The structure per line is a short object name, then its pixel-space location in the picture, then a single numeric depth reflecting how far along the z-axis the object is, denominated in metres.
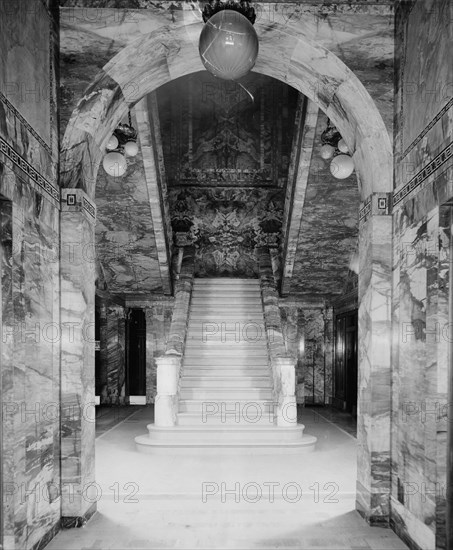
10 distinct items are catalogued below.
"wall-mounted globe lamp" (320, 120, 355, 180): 8.18
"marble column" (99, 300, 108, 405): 13.56
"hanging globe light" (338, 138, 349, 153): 8.05
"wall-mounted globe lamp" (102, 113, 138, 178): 8.14
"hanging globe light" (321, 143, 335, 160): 8.66
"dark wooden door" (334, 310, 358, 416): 12.01
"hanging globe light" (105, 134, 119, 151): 7.96
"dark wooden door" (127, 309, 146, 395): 14.20
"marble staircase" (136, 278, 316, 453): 8.54
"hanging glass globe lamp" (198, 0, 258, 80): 3.37
